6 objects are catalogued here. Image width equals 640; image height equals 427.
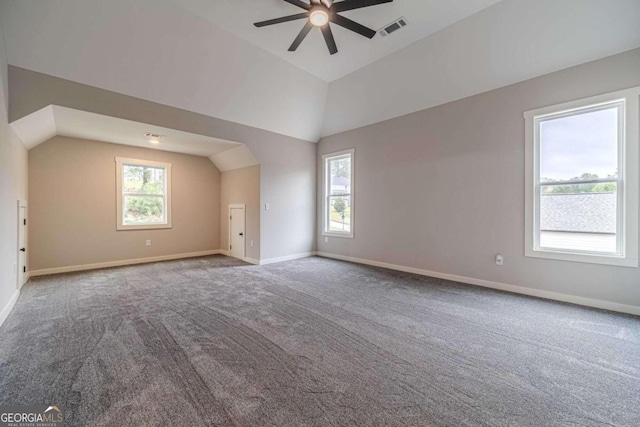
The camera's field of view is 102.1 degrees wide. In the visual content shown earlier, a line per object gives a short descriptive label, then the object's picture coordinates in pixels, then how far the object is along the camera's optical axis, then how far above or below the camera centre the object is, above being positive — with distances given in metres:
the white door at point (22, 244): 3.86 -0.53
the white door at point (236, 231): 6.40 -0.55
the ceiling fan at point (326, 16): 2.71 +2.17
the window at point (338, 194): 6.32 +0.41
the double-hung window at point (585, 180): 3.14 +0.39
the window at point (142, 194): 5.75 +0.37
